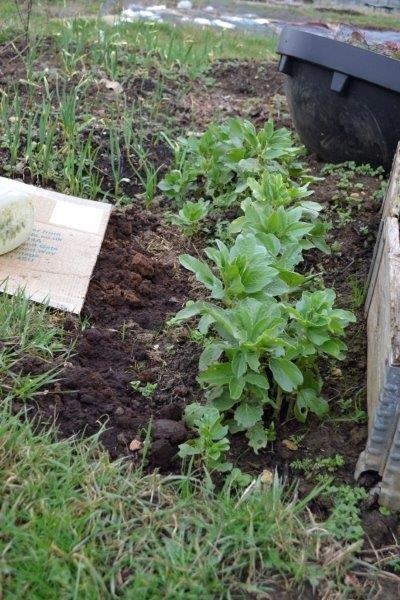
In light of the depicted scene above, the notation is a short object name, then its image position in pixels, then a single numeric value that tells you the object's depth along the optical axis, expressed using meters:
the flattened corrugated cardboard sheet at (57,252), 3.05
